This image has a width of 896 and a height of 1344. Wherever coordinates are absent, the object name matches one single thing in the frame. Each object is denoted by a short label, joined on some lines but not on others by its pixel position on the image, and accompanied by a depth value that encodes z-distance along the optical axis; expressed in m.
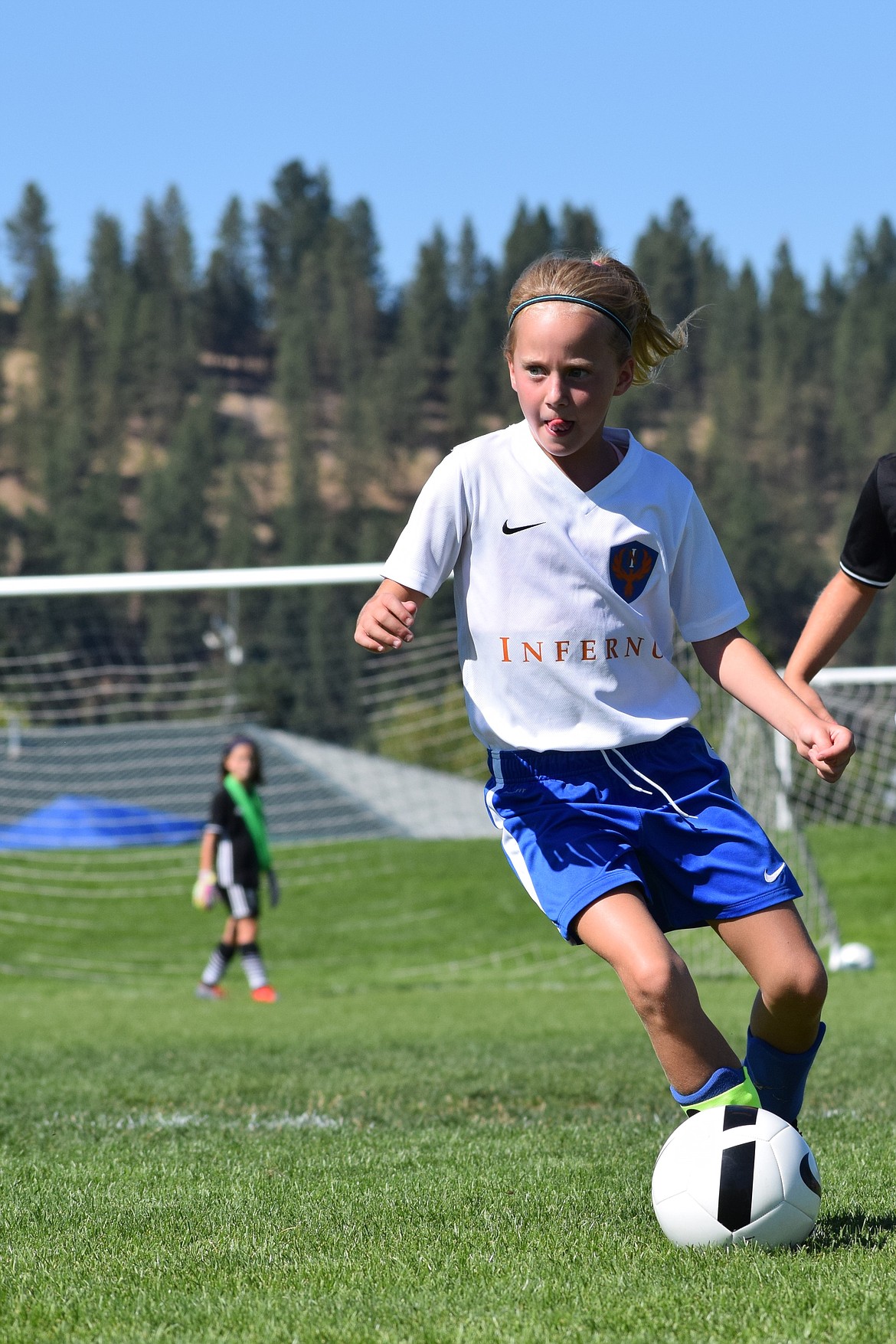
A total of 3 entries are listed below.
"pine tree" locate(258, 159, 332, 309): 138.50
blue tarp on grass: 25.50
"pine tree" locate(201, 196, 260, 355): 139.00
